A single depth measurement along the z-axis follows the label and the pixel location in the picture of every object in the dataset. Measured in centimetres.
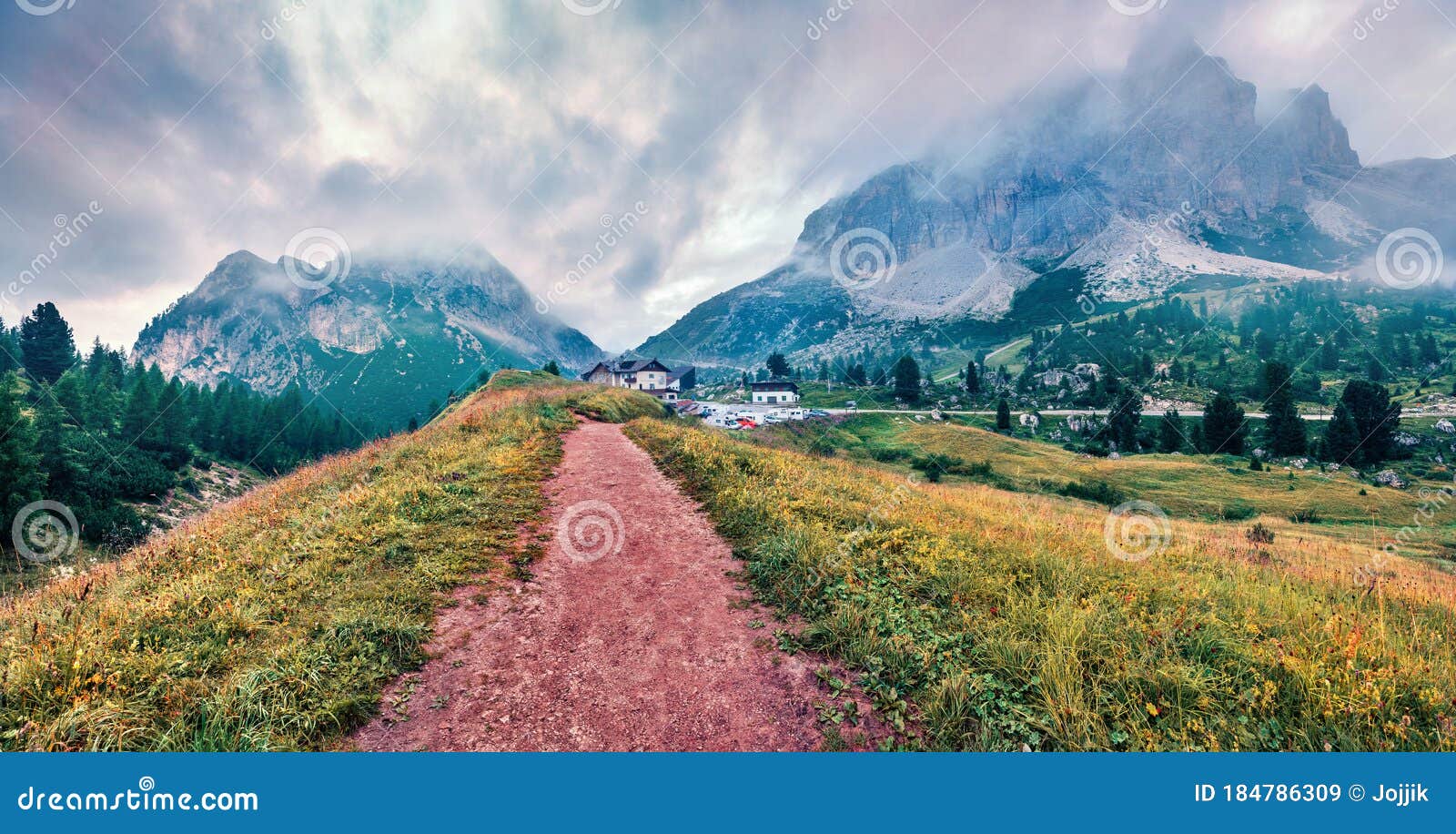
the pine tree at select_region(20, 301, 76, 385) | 8712
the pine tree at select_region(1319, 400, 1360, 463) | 6838
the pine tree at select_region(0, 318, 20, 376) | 8012
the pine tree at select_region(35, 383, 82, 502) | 4934
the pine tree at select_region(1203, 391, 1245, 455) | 7156
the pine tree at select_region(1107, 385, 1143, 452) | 7762
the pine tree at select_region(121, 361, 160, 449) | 7131
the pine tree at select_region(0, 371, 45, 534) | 3794
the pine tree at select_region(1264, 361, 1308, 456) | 7069
